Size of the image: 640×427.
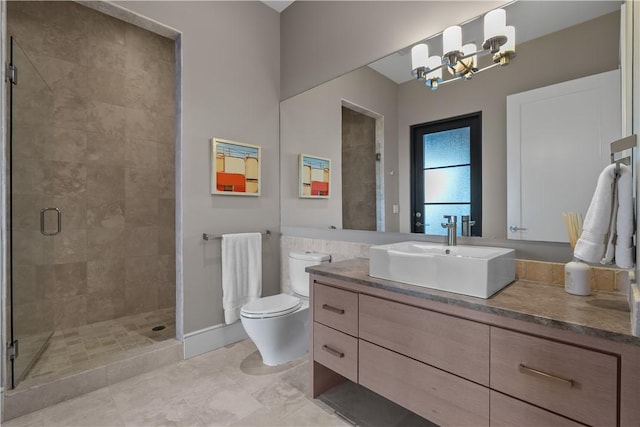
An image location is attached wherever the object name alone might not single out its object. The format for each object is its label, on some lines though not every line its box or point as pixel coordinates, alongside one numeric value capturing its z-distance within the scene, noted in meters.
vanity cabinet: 0.89
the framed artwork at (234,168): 2.35
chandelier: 1.53
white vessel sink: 1.17
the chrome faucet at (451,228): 1.68
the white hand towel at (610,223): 0.96
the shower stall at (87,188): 2.03
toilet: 1.97
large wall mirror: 1.37
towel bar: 2.31
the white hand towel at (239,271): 2.39
